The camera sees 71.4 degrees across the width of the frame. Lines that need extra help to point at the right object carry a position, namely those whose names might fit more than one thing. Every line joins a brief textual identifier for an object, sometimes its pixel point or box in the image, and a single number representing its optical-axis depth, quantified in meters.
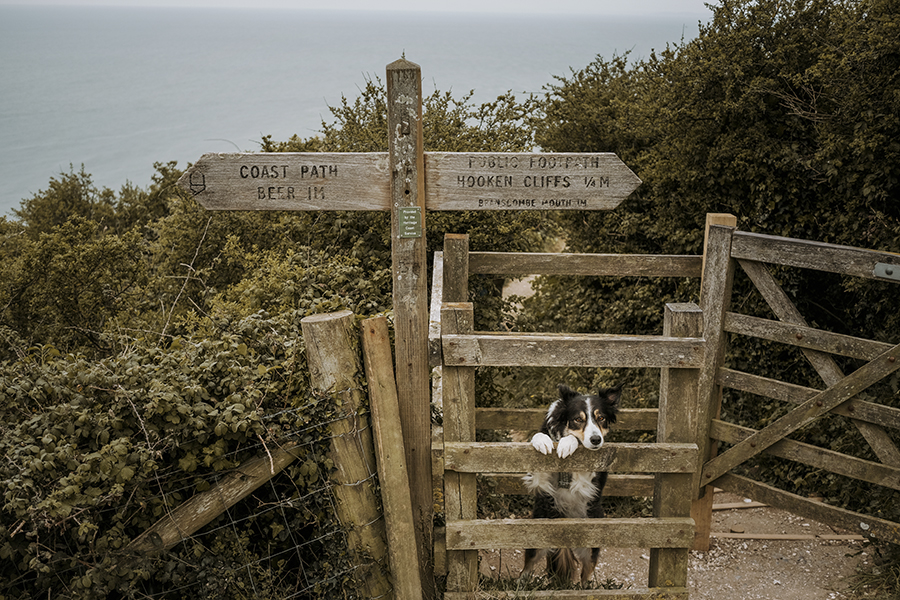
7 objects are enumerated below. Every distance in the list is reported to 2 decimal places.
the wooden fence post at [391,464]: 3.05
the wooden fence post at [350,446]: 2.94
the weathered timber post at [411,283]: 2.88
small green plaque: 2.96
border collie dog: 3.34
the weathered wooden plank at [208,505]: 2.75
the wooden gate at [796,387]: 3.77
